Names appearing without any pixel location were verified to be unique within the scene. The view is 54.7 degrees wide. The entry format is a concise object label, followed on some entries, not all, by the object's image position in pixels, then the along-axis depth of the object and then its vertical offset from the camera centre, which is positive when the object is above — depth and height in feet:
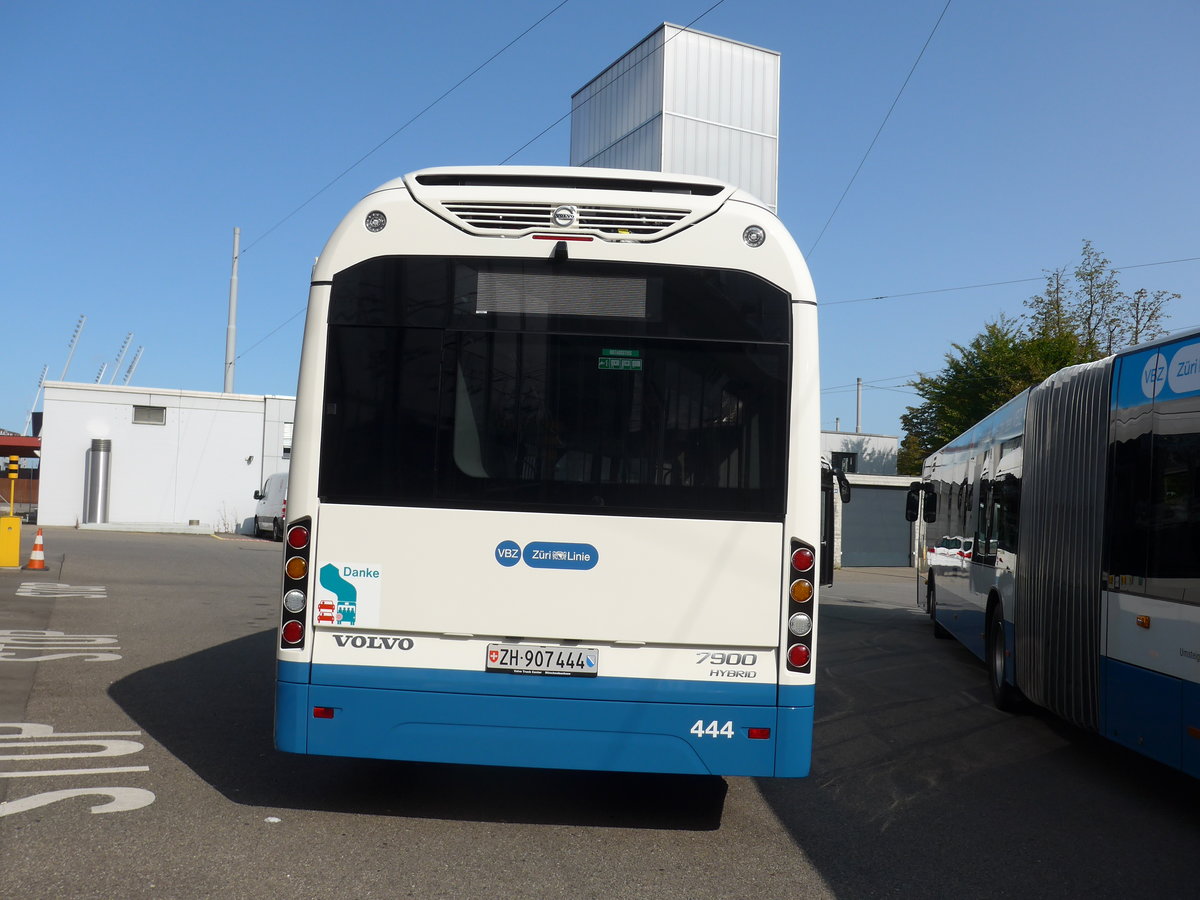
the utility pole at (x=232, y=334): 155.53 +20.98
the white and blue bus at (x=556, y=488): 17.71 +0.19
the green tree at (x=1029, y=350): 166.20 +24.37
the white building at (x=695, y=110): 106.63 +37.35
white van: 120.37 -1.73
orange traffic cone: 65.16 -4.35
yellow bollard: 65.87 -3.44
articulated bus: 20.31 -0.68
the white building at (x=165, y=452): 124.77 +3.85
